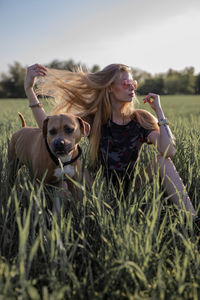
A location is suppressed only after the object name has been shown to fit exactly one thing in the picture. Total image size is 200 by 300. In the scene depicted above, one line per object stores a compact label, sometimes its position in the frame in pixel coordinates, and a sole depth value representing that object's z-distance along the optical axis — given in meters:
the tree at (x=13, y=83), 64.44
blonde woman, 3.08
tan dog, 2.61
